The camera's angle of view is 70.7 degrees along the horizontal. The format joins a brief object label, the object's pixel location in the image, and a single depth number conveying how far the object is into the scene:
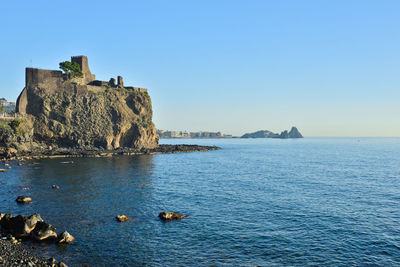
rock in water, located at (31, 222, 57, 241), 24.06
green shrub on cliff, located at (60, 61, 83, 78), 119.06
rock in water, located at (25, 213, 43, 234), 25.03
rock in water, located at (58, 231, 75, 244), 23.62
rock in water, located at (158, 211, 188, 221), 30.52
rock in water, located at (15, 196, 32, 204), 35.71
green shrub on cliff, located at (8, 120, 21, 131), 93.75
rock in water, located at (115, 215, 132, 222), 29.86
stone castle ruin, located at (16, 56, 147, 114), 108.69
